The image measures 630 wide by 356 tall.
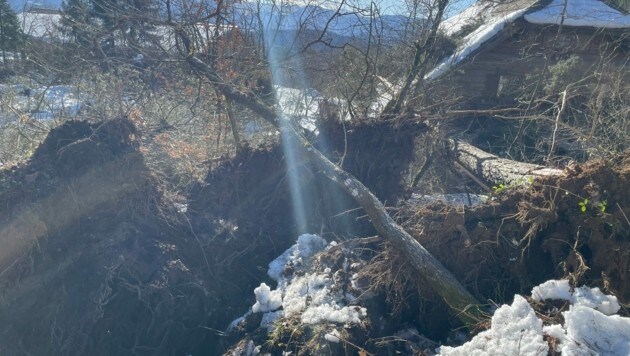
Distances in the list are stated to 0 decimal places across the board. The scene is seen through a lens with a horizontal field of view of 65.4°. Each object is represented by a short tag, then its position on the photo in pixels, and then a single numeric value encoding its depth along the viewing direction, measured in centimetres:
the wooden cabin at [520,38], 1143
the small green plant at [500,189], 417
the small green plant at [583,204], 343
